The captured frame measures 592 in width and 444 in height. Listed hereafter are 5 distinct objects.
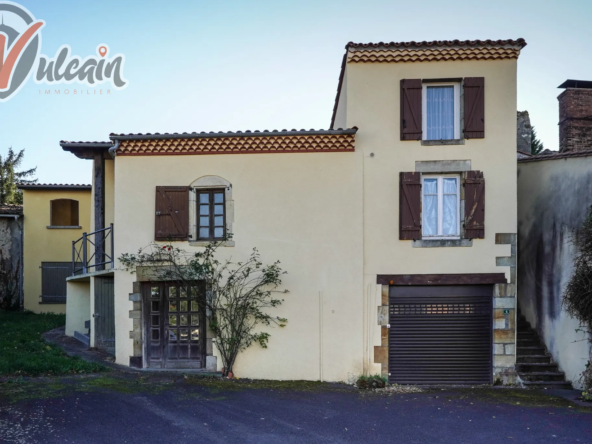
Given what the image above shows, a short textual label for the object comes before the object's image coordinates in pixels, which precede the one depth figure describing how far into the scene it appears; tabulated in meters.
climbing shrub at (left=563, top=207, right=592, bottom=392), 9.05
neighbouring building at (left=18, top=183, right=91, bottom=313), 18.31
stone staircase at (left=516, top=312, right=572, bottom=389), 10.03
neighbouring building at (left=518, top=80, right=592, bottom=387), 9.74
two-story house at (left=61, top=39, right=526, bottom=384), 10.14
